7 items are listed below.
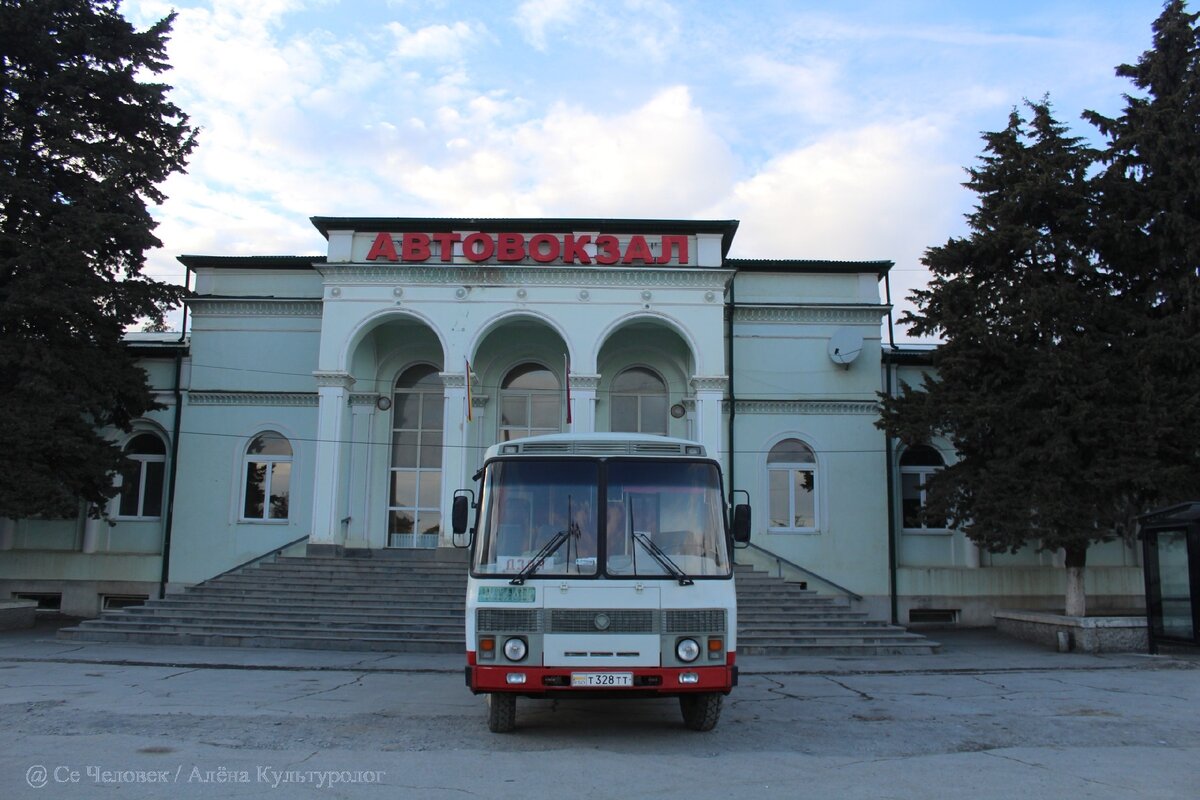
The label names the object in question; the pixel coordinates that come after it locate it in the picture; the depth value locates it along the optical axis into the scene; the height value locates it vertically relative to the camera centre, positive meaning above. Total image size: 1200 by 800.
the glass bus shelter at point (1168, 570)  12.75 -0.37
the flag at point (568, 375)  20.34 +3.56
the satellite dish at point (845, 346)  21.64 +4.50
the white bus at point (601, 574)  7.98 -0.34
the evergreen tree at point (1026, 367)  16.31 +3.21
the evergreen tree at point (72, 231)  17.53 +5.84
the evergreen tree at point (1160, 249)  15.97 +5.38
